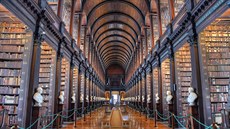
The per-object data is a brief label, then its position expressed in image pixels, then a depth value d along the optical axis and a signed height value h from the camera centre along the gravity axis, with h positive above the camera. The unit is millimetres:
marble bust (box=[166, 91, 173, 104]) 7779 -453
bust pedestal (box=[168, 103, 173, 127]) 7844 -936
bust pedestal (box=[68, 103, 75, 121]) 9798 -1323
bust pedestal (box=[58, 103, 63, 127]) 7707 -872
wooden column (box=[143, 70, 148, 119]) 14639 +332
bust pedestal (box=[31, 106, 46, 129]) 5473 -791
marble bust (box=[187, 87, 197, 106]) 5598 -332
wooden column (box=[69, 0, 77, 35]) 10113 +3559
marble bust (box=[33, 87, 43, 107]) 5452 -297
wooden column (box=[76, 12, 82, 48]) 12057 +3469
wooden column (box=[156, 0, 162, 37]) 10345 +3849
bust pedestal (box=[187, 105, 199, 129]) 5562 -804
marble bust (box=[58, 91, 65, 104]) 7675 -459
